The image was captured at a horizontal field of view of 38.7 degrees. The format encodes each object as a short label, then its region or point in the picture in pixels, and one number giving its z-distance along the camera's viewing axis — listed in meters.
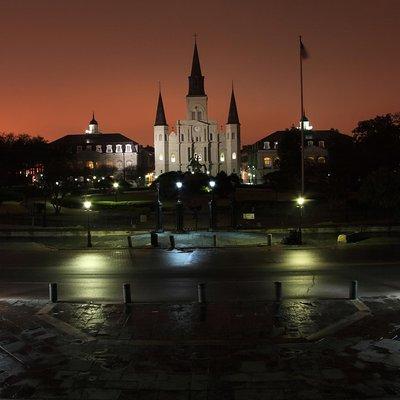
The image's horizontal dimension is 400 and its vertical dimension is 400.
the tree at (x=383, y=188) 34.81
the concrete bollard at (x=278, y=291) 16.55
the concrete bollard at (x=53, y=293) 16.88
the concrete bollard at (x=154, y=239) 31.16
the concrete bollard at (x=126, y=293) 16.53
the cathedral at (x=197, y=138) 128.25
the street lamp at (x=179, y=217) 37.59
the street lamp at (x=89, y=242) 31.17
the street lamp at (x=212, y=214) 38.50
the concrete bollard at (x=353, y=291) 16.64
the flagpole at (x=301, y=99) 39.56
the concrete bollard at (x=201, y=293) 16.38
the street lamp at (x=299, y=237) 31.15
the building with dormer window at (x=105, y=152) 135.00
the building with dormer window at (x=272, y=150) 117.19
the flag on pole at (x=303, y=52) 39.63
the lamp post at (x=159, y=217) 37.85
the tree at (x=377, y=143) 58.78
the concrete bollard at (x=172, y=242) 30.81
